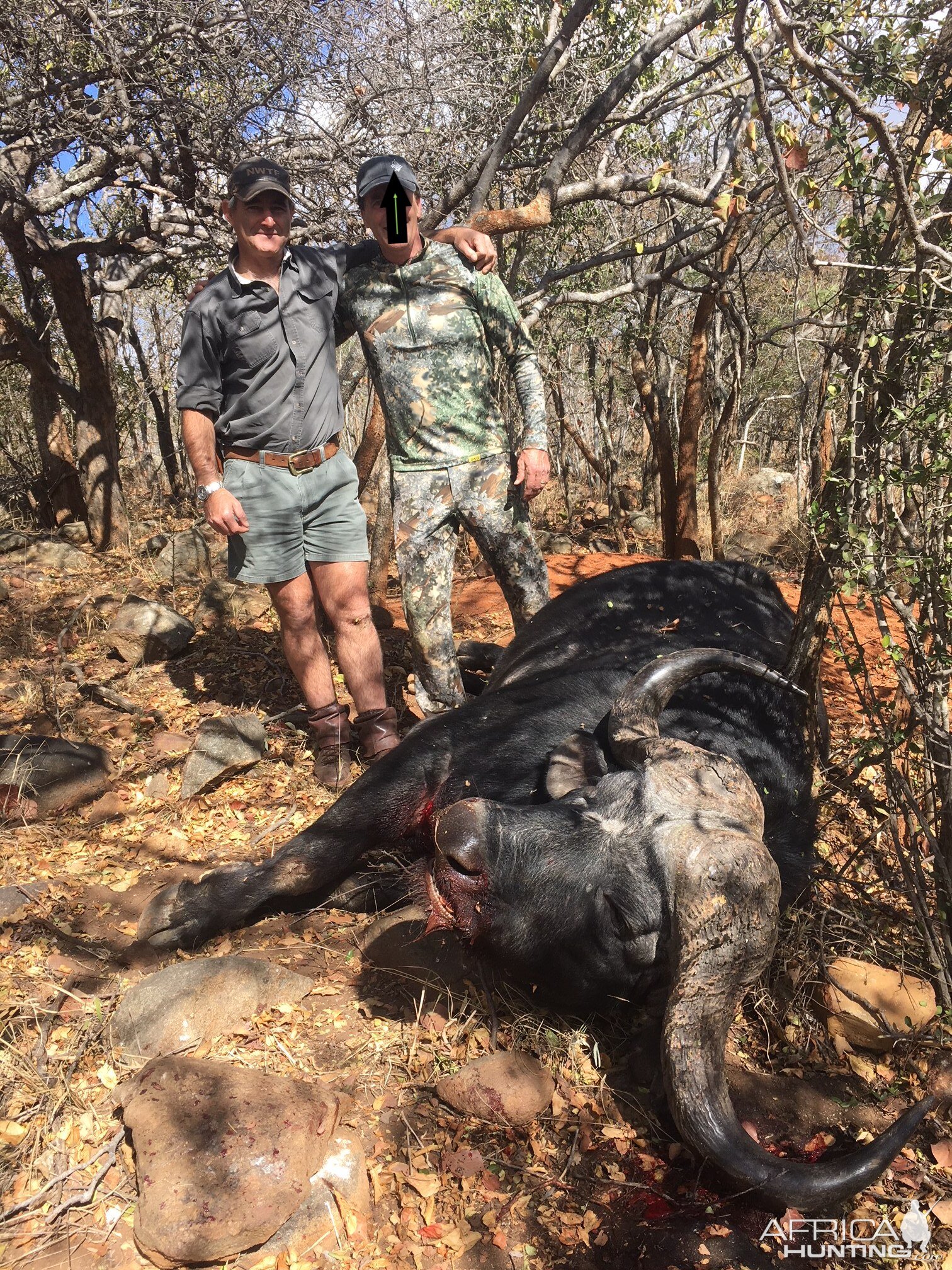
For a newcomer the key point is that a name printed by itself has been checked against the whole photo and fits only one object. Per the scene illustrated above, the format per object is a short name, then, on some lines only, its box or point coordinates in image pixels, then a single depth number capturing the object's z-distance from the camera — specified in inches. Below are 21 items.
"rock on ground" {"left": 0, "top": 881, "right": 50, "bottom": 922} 124.5
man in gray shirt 150.7
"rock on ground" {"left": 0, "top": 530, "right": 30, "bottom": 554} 309.3
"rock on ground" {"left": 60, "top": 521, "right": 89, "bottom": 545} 343.6
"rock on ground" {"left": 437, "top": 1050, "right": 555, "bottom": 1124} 100.7
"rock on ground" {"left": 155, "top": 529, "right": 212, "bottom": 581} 288.7
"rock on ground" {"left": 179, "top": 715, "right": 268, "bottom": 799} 160.4
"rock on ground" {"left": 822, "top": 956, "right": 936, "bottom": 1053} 109.9
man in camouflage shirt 160.1
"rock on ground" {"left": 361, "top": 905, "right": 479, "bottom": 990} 121.5
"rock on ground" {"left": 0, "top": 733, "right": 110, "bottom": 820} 146.9
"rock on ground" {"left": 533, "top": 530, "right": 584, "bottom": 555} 388.5
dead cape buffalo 94.3
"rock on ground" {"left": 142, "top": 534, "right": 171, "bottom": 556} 320.2
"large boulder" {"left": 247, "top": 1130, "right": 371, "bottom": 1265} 84.8
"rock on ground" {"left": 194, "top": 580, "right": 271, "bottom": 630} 238.4
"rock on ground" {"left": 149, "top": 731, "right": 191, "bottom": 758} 173.6
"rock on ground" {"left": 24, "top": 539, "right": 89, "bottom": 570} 300.0
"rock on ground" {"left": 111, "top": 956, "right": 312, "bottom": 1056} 104.1
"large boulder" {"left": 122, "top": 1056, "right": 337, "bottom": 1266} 82.4
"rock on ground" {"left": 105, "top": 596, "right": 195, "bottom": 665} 213.3
